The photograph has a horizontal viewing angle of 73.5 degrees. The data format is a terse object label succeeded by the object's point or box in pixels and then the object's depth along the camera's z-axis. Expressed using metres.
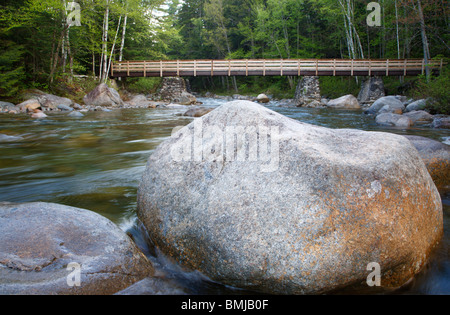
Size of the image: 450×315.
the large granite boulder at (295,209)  1.76
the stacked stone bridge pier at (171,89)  24.48
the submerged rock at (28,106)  12.40
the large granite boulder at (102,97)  16.98
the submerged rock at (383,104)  13.15
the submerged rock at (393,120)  9.01
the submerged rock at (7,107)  11.82
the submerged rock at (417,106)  12.01
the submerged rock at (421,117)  9.92
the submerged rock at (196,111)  12.05
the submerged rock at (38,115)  10.66
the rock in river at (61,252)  1.64
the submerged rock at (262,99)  25.61
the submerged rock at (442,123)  8.61
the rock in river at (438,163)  3.63
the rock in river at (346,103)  18.16
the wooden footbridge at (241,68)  22.02
